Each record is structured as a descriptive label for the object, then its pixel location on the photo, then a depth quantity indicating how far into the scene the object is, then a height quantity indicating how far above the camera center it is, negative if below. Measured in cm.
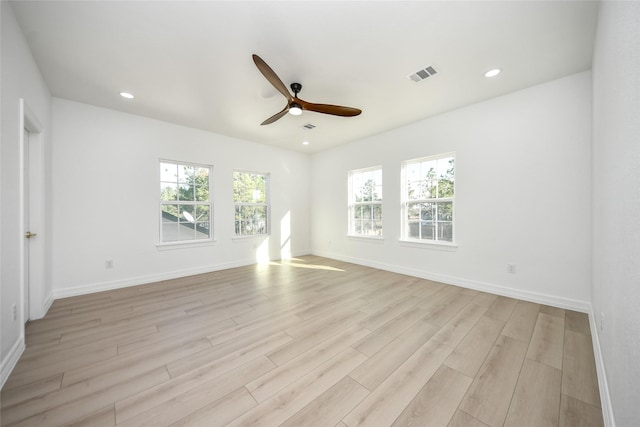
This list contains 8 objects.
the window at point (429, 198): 375 +24
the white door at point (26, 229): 246 -16
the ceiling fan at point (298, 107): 227 +121
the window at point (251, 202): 501 +25
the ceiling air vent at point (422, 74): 255 +158
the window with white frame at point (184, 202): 409 +21
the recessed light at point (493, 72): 258 +158
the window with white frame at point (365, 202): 484 +23
